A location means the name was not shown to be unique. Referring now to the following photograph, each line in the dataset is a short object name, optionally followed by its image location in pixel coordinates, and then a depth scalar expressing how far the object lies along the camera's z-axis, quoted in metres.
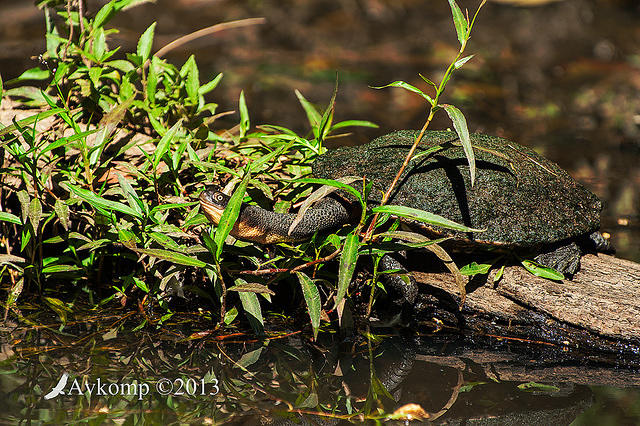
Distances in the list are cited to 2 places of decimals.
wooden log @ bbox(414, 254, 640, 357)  5.45
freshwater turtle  5.65
